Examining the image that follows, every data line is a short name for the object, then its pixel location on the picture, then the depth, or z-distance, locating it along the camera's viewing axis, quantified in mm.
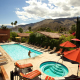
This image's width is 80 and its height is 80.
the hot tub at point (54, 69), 7495
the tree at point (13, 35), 32125
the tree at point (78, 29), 13291
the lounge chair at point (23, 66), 6677
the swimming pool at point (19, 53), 13795
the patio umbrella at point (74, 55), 4933
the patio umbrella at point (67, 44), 9236
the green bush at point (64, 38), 13573
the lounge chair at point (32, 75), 4820
